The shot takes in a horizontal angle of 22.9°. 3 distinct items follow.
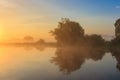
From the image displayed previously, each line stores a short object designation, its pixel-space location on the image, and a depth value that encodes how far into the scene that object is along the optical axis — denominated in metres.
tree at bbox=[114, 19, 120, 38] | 72.03
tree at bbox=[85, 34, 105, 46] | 85.31
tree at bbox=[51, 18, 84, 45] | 81.94
